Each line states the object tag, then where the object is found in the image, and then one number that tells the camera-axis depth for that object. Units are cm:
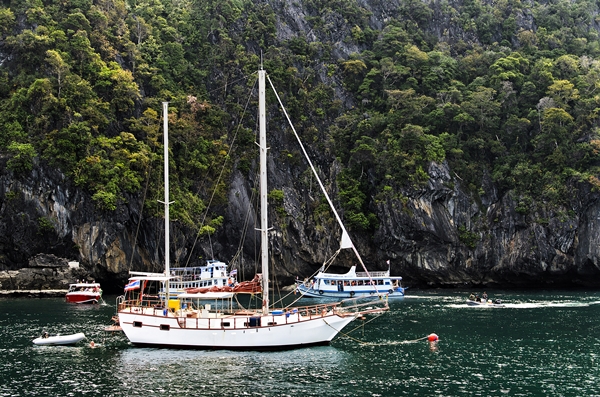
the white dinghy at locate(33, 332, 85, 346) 3966
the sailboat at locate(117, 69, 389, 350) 3750
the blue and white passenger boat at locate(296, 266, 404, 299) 7106
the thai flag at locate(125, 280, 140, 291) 4819
